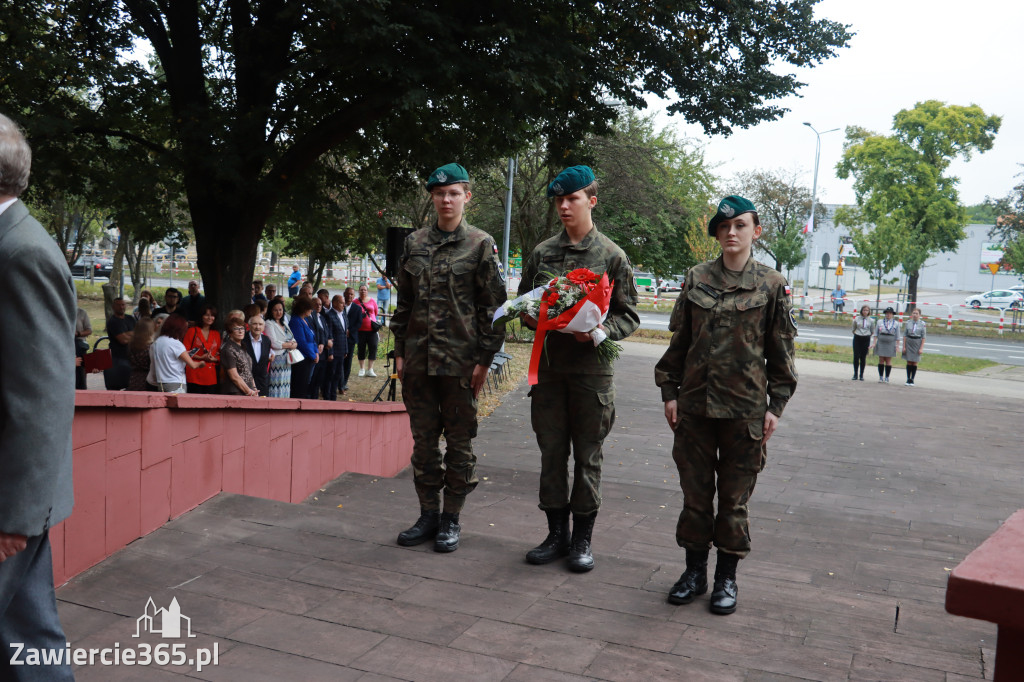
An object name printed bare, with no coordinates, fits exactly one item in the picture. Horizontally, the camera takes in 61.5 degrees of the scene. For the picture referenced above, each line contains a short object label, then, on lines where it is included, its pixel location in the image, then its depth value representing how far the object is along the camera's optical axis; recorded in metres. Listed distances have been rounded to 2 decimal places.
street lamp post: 43.08
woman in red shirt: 9.02
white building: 79.19
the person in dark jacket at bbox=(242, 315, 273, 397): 9.91
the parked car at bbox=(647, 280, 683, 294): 55.10
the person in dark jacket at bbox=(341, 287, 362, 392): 16.27
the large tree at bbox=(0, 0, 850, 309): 9.58
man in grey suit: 2.13
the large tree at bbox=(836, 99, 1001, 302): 50.03
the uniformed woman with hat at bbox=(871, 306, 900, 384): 19.91
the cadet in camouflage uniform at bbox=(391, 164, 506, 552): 4.50
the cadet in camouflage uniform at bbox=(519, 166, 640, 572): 4.31
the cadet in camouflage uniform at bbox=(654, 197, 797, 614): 3.92
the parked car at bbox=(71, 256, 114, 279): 46.38
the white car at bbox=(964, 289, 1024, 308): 51.81
